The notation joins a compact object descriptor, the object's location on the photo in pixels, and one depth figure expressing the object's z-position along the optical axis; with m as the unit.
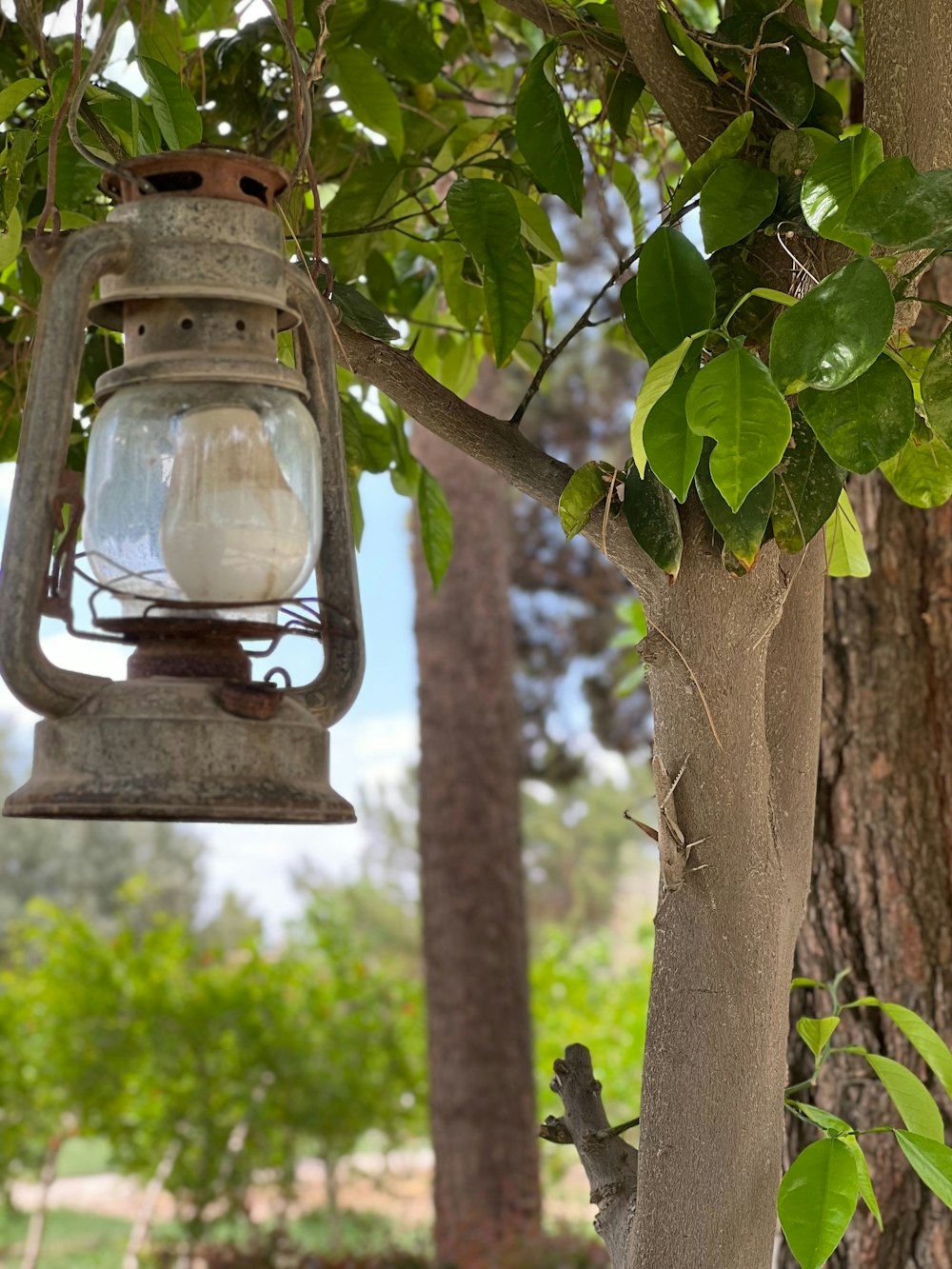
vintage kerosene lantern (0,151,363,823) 1.47
